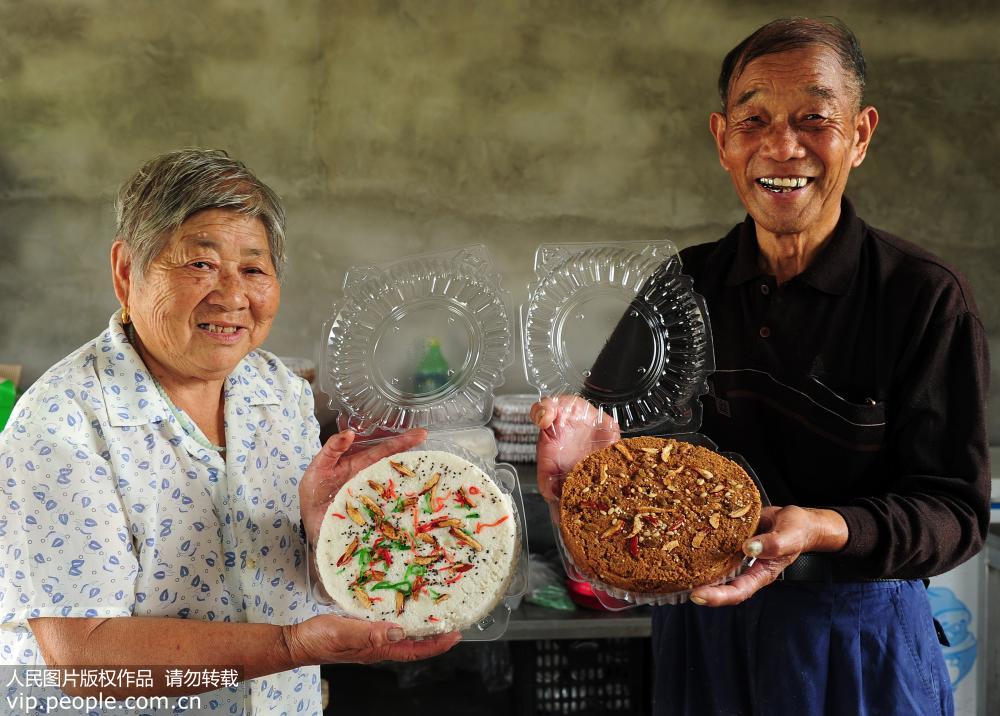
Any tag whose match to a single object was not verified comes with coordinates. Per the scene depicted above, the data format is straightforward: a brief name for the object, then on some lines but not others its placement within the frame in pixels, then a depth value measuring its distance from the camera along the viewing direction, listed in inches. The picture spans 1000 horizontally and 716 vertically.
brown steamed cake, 61.2
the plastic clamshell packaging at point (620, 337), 73.4
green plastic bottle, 73.7
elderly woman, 55.9
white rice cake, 61.4
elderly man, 64.9
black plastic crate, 122.0
